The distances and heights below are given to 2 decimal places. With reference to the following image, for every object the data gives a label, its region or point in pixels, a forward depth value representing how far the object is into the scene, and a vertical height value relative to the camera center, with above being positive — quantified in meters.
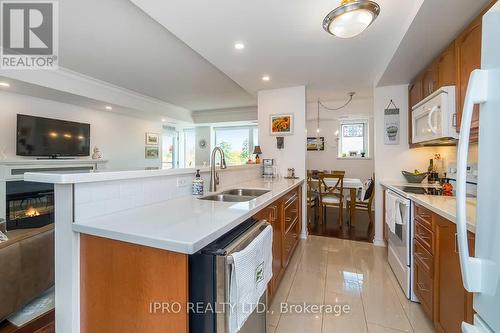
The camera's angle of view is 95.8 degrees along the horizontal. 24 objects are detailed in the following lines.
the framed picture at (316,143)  5.46 +0.55
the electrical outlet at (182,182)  1.66 -0.12
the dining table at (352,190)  3.92 -0.42
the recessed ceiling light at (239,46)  2.24 +1.22
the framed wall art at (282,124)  3.52 +0.65
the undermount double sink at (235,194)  1.84 -0.26
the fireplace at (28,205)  3.53 -0.66
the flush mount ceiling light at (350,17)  1.39 +0.97
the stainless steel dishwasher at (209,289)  0.84 -0.47
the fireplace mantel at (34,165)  3.41 +0.01
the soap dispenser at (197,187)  1.76 -0.17
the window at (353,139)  5.20 +0.63
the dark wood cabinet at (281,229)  1.76 -0.61
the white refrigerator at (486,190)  0.58 -0.06
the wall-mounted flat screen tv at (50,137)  3.67 +0.50
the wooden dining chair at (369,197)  3.71 -0.53
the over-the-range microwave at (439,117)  1.88 +0.44
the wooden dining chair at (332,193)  3.82 -0.48
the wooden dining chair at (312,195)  4.10 -0.57
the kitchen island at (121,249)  0.83 -0.33
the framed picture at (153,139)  6.07 +0.74
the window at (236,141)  6.87 +0.77
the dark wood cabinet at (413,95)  2.62 +0.86
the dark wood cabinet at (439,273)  1.23 -0.68
